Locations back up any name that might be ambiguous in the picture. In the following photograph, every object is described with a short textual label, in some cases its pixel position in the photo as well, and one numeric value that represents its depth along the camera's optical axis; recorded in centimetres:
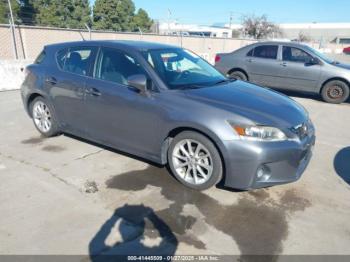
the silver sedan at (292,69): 848
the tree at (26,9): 2156
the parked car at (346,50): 4402
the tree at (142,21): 4268
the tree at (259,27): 5312
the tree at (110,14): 3728
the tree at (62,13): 3256
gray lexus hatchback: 323
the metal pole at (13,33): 1111
